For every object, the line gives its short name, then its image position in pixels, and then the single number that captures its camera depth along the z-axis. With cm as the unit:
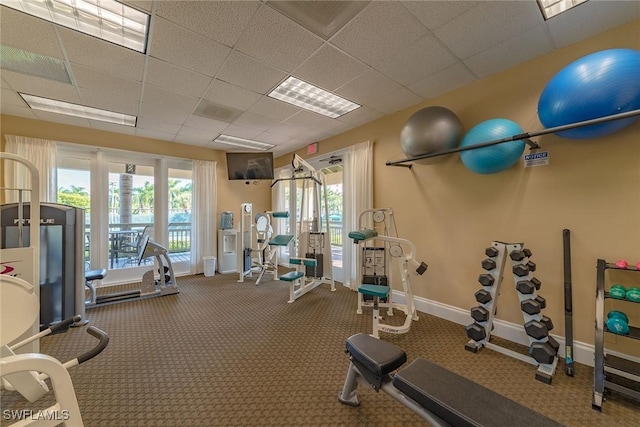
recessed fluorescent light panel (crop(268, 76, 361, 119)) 301
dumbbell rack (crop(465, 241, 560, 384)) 203
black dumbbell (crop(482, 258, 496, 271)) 235
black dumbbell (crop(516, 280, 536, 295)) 214
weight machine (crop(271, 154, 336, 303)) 424
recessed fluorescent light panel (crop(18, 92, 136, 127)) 334
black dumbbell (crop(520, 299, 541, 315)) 208
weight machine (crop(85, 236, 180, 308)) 363
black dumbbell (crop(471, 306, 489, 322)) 239
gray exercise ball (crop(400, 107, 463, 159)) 271
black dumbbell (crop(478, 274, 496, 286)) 236
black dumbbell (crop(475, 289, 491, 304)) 237
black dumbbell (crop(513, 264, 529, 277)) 217
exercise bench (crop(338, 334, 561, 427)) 114
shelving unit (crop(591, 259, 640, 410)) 171
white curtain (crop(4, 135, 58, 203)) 372
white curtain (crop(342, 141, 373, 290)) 404
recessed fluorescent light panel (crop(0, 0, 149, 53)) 184
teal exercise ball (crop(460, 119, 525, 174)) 232
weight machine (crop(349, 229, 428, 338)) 264
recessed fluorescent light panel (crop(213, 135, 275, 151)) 498
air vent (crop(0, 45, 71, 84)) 235
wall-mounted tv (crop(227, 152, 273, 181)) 509
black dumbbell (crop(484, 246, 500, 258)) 236
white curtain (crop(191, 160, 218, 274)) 541
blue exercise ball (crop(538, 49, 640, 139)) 167
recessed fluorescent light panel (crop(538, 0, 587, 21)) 182
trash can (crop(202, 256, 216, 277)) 532
